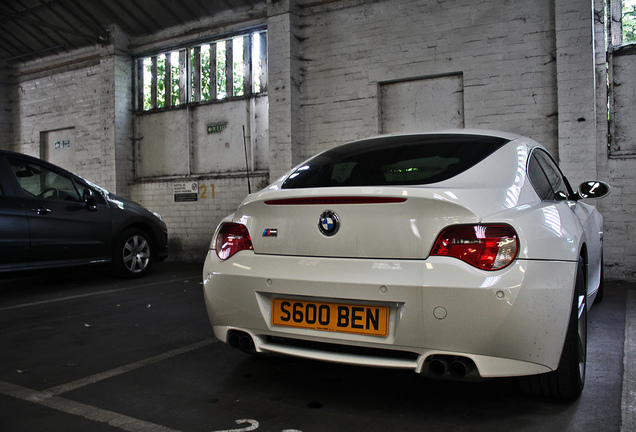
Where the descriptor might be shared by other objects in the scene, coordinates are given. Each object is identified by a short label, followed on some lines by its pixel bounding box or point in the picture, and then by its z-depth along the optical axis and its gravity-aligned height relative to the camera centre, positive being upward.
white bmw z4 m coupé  1.92 -0.25
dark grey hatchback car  5.18 -0.09
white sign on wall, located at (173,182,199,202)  9.16 +0.43
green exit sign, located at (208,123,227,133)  8.99 +1.55
